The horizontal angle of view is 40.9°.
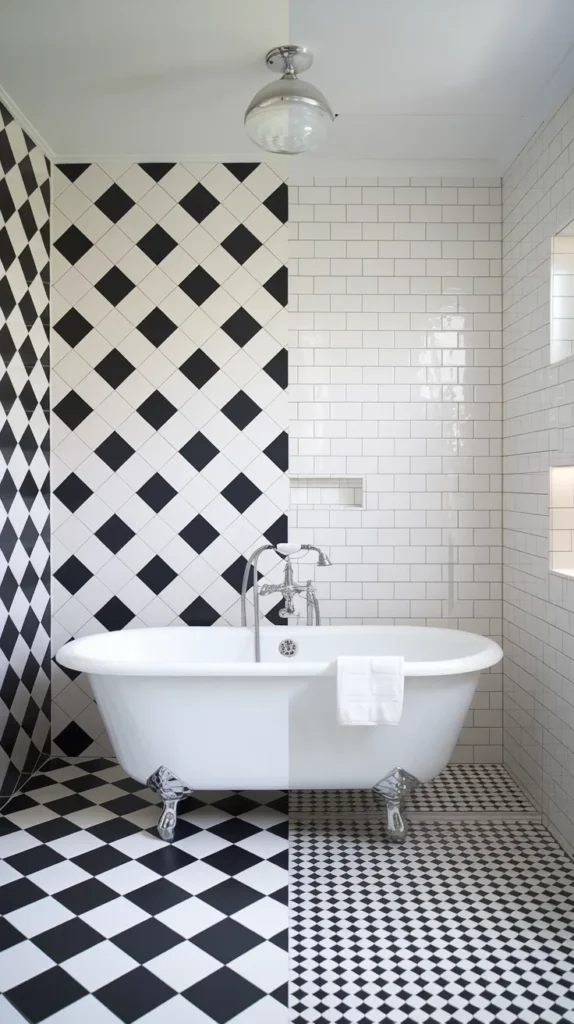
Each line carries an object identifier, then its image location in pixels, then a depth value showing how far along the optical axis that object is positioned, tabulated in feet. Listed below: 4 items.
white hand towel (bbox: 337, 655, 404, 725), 8.83
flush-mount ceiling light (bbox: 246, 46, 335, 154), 8.91
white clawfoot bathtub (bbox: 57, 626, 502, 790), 9.09
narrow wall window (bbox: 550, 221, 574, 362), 10.31
